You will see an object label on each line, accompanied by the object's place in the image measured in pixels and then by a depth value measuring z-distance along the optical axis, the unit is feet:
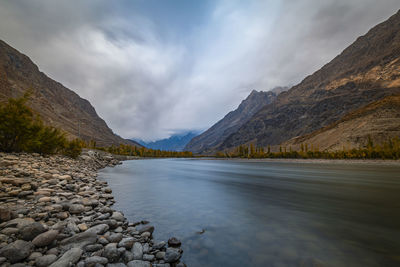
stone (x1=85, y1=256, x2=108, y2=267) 12.70
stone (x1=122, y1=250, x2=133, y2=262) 14.42
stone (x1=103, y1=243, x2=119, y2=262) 13.92
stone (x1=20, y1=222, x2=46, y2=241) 14.46
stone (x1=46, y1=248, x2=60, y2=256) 13.51
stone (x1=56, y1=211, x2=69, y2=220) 20.34
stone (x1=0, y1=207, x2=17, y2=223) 16.26
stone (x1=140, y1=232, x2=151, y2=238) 19.46
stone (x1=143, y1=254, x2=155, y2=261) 14.97
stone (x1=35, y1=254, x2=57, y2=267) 11.95
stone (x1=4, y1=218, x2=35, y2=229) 15.64
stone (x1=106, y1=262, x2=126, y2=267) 13.00
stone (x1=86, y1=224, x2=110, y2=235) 17.76
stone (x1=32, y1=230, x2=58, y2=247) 14.17
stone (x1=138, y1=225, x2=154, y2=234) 20.98
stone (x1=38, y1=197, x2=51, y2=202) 23.27
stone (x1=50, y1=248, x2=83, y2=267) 11.85
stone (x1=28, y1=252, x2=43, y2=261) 12.44
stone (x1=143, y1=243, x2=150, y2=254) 16.23
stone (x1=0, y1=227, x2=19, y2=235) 14.57
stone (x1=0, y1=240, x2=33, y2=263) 11.84
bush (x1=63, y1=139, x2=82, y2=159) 95.76
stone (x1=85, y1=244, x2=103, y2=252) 14.84
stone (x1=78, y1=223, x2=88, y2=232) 18.36
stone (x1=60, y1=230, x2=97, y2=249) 15.10
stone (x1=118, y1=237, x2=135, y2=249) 15.99
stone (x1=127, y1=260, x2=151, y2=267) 13.37
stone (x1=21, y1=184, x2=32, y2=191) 25.11
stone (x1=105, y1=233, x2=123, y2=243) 16.92
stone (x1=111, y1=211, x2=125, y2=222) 23.35
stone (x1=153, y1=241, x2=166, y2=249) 17.28
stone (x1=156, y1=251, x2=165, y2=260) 15.54
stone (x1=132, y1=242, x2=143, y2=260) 14.92
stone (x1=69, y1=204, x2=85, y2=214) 22.95
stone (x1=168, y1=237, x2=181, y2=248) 18.48
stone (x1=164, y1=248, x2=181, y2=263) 15.20
